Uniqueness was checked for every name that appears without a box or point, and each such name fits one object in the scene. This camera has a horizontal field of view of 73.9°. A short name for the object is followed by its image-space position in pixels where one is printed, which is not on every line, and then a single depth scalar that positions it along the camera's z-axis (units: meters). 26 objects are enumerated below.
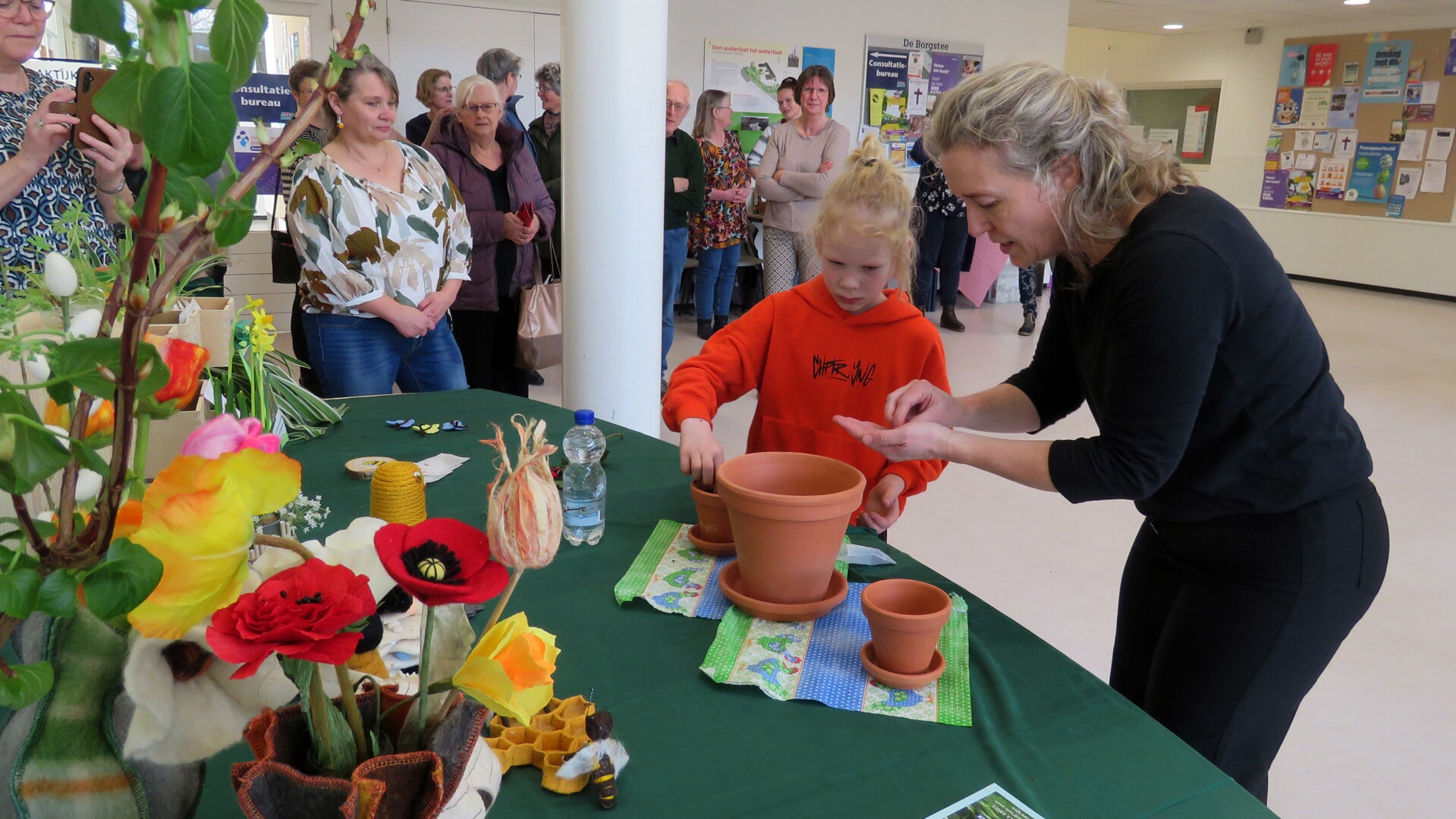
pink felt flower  0.65
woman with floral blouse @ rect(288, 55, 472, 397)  2.41
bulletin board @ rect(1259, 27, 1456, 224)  8.45
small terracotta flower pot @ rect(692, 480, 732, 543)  1.32
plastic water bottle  1.39
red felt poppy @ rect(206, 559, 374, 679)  0.47
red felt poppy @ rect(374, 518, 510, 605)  0.50
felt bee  0.84
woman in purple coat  3.43
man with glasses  4.78
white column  2.59
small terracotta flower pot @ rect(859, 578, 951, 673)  1.01
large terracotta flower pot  1.07
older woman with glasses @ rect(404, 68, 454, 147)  4.18
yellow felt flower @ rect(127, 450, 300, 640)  0.48
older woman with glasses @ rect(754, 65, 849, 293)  5.55
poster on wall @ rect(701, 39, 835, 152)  6.68
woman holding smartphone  1.95
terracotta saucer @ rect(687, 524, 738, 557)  1.33
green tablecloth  0.86
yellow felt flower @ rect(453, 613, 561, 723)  0.58
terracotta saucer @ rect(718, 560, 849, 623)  1.14
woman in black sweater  1.09
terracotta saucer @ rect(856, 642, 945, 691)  1.02
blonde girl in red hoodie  1.64
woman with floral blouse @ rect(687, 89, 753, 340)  5.42
